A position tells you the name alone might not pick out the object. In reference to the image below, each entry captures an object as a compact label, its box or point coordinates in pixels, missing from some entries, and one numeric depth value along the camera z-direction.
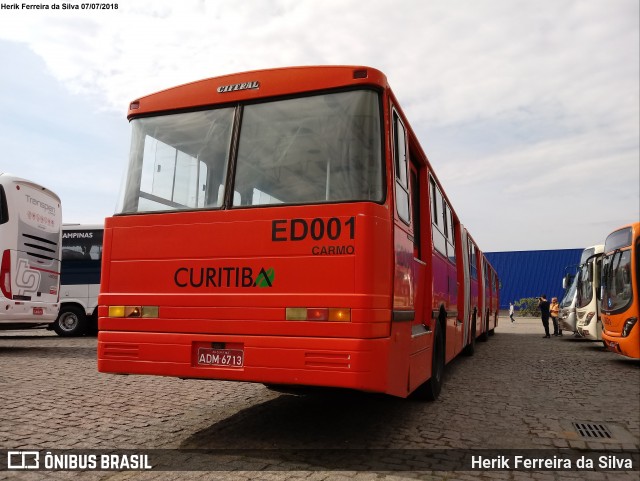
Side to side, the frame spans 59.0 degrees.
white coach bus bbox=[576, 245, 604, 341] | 15.66
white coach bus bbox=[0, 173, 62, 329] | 11.64
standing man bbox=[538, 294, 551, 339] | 20.67
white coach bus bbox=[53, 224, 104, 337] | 17.62
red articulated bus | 4.49
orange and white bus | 10.80
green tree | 42.41
